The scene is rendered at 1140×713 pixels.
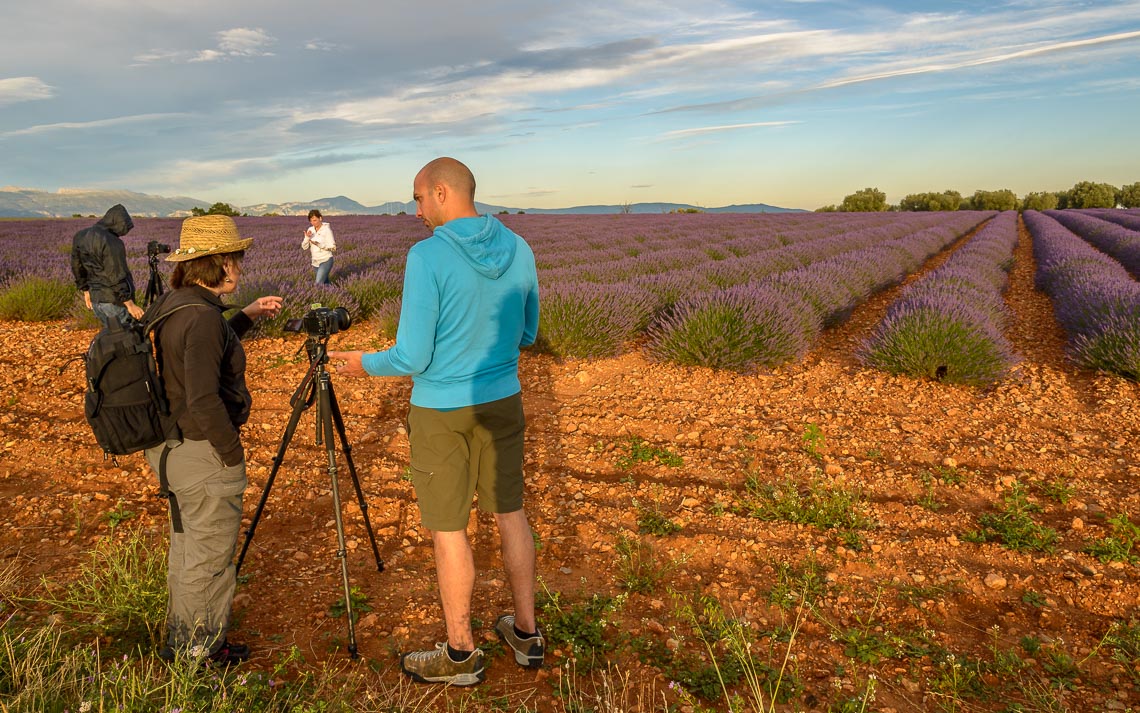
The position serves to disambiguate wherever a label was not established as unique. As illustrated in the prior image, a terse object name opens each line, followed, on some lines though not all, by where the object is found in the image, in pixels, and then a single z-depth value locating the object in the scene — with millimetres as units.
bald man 2123
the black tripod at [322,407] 2467
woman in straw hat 2170
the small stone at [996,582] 2930
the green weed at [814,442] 4102
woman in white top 8938
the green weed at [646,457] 4348
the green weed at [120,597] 2529
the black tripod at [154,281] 4409
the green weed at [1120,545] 3035
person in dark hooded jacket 5152
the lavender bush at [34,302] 8336
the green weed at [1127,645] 2379
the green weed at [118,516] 3475
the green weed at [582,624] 2527
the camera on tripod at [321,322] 2402
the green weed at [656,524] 3454
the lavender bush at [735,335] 6266
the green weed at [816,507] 3441
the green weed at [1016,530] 3213
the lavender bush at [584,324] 6758
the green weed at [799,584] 2811
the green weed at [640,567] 2992
